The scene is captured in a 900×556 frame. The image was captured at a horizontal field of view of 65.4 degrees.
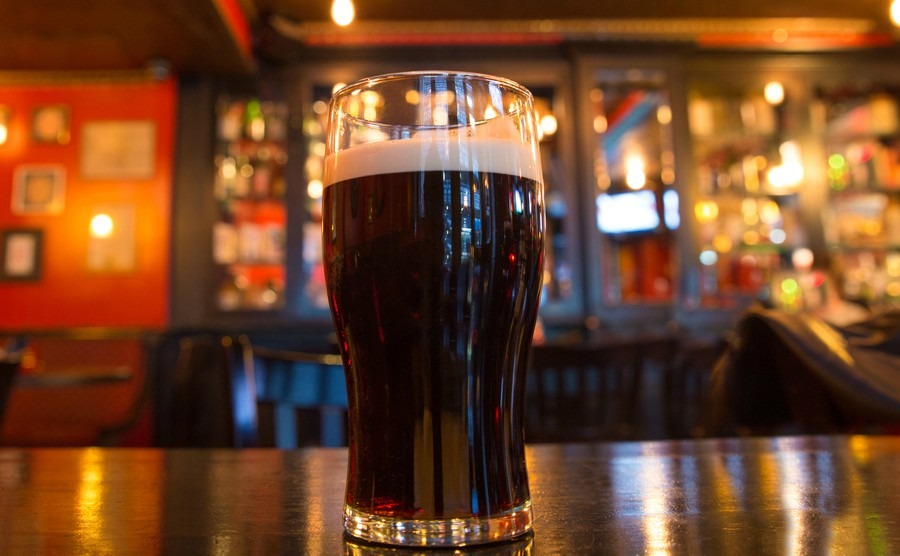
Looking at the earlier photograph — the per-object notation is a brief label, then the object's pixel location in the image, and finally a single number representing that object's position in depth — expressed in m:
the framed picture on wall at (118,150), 4.64
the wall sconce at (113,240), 4.61
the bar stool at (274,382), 0.92
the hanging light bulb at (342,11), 3.20
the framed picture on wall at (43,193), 4.74
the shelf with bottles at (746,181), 4.64
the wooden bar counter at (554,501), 0.31
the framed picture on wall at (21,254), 4.66
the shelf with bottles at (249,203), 4.51
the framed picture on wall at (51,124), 4.74
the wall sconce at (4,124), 4.78
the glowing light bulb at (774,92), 4.68
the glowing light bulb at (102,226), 4.65
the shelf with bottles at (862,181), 4.71
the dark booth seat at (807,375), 1.00
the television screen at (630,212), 4.53
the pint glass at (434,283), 0.41
